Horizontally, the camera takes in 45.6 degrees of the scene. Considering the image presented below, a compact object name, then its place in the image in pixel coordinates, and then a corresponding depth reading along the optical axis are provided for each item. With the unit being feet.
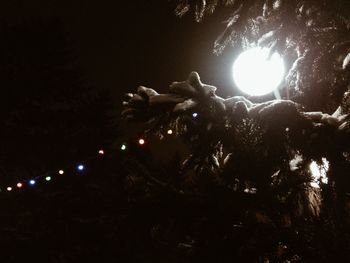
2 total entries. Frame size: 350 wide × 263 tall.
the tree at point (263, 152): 8.52
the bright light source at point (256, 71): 11.00
